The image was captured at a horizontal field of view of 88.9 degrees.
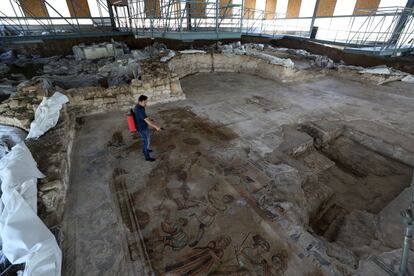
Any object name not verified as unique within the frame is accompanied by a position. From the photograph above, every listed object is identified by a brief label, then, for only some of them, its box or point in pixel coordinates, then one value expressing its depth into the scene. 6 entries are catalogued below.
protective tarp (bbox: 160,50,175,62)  7.82
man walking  3.55
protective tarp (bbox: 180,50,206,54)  8.99
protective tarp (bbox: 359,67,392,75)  8.14
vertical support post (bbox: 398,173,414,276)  1.51
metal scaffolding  7.00
